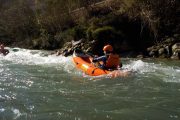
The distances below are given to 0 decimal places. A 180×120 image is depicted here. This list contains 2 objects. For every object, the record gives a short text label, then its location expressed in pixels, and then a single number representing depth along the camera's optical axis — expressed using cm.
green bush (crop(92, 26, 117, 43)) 2256
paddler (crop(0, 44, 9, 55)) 2283
